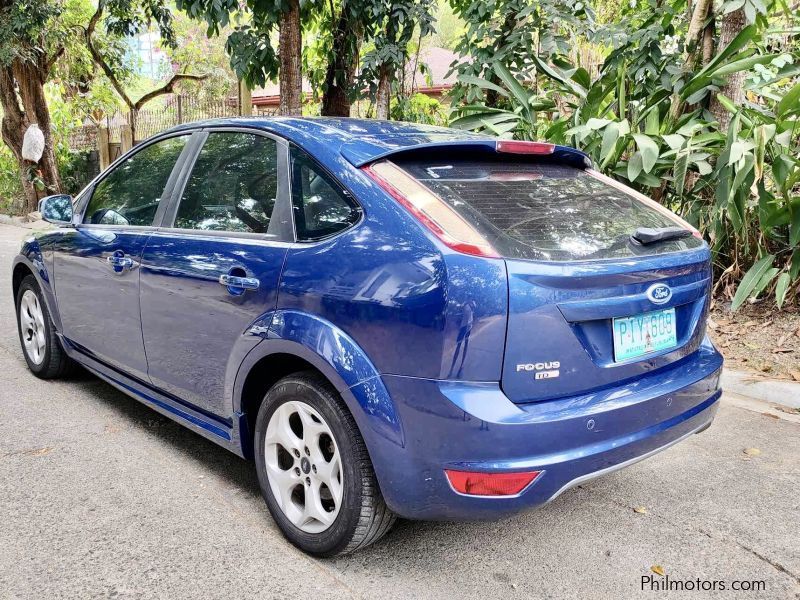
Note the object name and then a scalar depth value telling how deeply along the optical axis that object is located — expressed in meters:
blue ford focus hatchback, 2.07
